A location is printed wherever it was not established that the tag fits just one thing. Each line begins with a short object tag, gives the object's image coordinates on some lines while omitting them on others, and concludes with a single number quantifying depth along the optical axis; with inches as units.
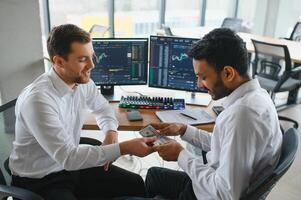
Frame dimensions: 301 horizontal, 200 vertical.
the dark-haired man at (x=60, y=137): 55.5
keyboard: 85.4
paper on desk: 78.0
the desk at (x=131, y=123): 76.5
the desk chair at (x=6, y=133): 60.2
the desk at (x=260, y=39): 154.3
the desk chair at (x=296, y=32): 217.2
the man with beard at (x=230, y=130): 45.3
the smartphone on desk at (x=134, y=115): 78.8
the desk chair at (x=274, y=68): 143.2
